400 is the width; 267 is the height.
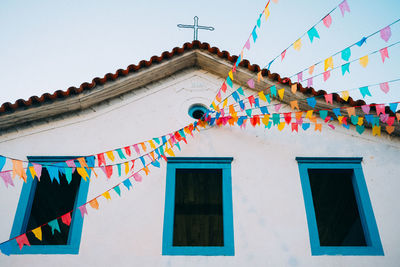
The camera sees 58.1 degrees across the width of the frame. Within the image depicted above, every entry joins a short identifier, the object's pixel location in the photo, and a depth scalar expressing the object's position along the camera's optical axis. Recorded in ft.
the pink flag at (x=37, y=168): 13.95
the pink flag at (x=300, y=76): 15.91
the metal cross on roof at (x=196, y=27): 26.77
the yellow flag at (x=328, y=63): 14.40
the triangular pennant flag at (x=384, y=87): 14.48
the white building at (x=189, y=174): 16.47
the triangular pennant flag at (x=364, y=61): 13.90
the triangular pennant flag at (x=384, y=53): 13.75
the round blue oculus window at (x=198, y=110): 21.52
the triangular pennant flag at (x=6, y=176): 14.42
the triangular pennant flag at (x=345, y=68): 14.38
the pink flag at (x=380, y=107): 15.94
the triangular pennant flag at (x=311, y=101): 16.66
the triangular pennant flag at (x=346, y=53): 13.98
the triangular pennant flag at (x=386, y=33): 12.87
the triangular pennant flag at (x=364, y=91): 14.56
